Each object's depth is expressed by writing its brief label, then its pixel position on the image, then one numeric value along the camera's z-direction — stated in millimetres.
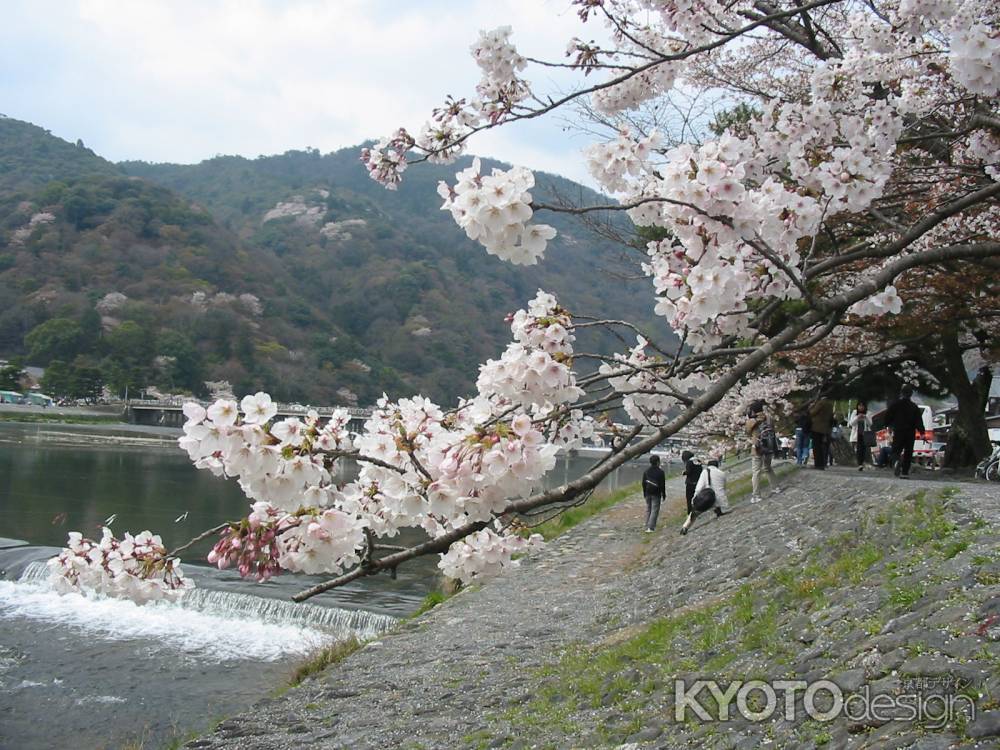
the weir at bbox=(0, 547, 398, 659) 11469
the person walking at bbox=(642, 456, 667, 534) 14217
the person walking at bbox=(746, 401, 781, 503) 11578
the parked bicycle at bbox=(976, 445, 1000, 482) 11547
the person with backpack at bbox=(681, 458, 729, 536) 11906
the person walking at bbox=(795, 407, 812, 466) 14919
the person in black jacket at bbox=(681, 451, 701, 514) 13508
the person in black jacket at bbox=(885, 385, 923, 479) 11172
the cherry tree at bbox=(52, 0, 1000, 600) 2379
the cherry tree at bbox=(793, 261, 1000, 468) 9539
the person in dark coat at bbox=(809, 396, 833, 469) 13359
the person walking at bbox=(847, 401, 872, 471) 14586
